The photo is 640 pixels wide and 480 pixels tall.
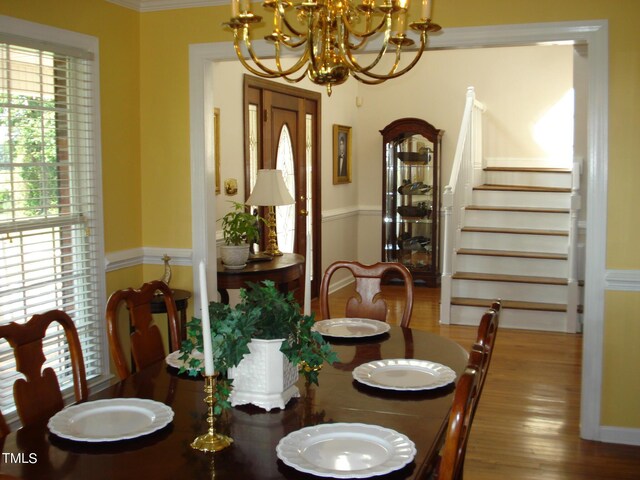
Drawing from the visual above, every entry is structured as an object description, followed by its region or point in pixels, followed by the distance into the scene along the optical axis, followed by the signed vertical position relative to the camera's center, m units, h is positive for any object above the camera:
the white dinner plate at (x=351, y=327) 3.11 -0.59
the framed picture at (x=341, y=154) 8.20 +0.41
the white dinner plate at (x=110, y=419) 1.97 -0.63
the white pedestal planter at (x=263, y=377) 2.13 -0.54
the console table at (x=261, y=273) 4.67 -0.52
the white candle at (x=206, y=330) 1.75 -0.33
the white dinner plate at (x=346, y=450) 1.76 -0.65
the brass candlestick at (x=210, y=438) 1.88 -0.63
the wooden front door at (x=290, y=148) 6.22 +0.39
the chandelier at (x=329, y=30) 2.55 +0.57
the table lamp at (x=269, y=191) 5.05 +0.00
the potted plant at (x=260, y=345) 2.05 -0.44
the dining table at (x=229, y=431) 1.77 -0.65
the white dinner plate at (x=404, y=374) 2.42 -0.63
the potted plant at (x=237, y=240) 4.77 -0.32
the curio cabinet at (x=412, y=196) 8.51 -0.06
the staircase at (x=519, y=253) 6.55 -0.60
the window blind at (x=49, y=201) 3.46 -0.05
